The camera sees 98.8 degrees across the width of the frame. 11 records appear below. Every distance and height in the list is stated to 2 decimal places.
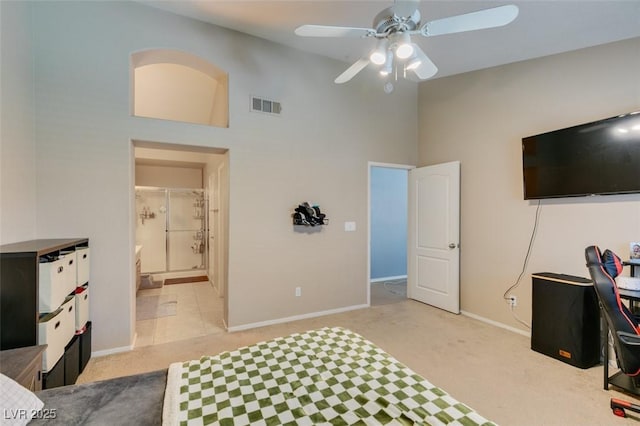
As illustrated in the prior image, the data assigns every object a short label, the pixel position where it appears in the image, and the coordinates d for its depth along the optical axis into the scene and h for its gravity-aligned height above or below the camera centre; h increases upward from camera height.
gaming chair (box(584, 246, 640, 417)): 1.68 -0.66
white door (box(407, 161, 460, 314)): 3.77 -0.33
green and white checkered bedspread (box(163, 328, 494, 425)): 1.03 -0.77
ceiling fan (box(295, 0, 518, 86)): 1.64 +1.20
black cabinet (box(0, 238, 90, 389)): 1.62 -0.52
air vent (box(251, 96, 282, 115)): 3.25 +1.31
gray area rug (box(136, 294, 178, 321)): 3.64 -1.33
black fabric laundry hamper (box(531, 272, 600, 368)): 2.42 -0.98
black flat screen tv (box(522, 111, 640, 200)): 2.32 +0.51
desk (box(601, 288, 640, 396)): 2.04 -1.29
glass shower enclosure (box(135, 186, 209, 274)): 5.81 -0.32
